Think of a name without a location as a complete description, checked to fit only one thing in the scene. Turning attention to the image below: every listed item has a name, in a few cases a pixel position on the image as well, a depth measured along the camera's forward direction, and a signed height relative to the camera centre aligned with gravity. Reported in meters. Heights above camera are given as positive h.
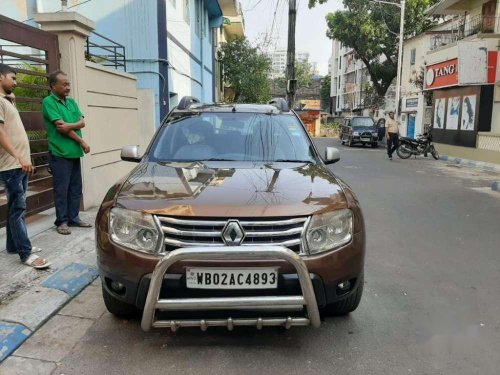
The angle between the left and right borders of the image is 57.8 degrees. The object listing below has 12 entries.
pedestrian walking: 17.30 -0.61
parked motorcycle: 18.11 -1.12
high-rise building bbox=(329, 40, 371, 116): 51.16 +4.59
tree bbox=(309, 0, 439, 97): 31.21 +6.63
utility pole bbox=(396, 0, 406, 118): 24.38 +3.25
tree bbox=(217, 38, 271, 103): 25.20 +2.80
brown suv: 2.66 -0.78
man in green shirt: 4.94 -0.32
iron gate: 5.34 +0.31
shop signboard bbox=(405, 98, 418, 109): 27.00 +0.99
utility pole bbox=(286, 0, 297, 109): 13.94 +2.03
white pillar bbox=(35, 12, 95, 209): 5.96 +0.98
